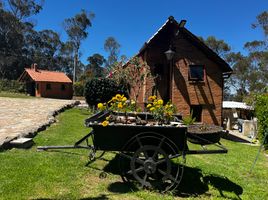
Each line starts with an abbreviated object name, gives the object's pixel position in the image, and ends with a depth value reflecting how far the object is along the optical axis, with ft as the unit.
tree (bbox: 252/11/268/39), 93.75
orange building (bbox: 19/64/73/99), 102.32
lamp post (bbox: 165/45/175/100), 43.53
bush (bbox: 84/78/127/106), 47.64
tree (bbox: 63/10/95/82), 129.73
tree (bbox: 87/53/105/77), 180.90
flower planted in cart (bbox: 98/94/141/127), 13.07
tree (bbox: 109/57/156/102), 39.78
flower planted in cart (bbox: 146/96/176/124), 13.21
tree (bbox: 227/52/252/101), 129.01
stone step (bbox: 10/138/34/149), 18.19
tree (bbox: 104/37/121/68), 157.49
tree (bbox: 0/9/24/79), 128.04
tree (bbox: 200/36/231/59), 124.13
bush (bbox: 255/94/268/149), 30.66
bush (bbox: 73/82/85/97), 107.79
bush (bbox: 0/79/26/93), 106.60
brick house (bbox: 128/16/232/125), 43.15
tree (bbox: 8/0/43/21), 123.75
